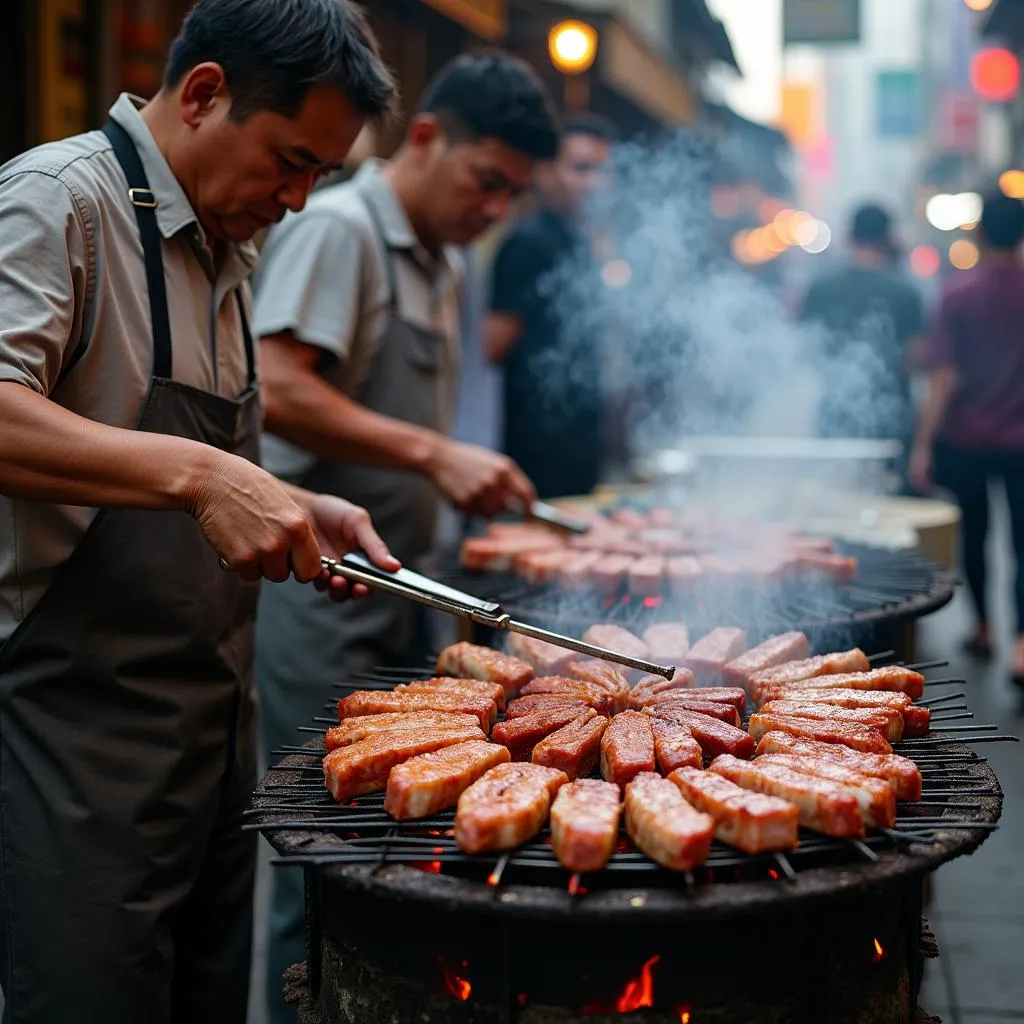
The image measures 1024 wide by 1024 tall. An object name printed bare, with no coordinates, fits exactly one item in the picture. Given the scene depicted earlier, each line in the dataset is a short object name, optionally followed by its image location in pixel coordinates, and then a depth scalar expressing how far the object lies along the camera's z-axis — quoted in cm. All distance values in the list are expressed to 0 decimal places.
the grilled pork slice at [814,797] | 224
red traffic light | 2009
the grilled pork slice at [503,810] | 219
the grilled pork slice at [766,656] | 333
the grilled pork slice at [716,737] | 271
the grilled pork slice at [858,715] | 284
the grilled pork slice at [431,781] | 238
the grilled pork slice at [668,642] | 345
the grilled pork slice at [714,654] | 339
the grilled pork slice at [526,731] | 280
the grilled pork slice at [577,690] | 308
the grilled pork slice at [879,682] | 317
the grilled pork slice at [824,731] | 269
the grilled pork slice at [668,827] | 210
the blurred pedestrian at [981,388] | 899
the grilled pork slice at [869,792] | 229
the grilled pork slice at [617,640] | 346
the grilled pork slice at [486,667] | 331
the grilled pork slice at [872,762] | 246
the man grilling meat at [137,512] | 259
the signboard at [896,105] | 2783
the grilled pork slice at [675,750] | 256
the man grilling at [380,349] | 440
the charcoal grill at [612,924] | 207
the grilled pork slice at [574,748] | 262
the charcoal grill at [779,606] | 386
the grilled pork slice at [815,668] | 327
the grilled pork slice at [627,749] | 254
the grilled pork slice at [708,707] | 294
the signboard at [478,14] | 889
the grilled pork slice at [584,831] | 210
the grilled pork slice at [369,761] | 250
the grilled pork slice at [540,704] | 299
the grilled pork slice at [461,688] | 313
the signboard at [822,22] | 1277
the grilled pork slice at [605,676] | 318
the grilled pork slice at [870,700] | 293
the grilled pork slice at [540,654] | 348
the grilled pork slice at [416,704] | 297
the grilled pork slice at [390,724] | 277
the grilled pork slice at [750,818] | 217
